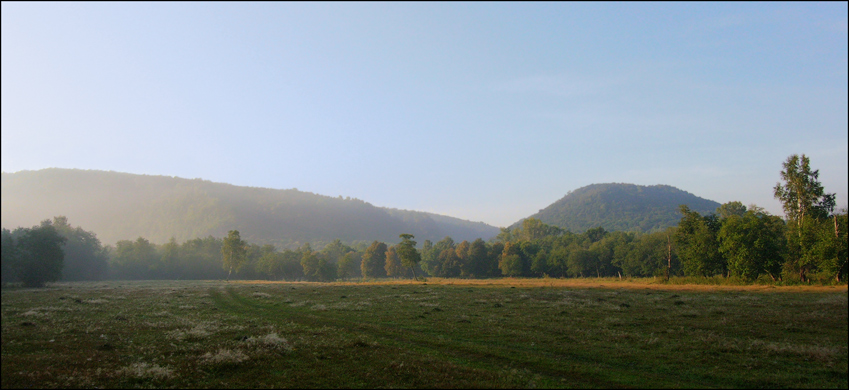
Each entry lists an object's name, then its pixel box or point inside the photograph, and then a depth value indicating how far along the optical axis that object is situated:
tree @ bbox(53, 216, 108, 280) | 91.19
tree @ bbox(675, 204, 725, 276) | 61.19
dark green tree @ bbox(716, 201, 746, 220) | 111.56
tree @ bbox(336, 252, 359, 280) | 134.12
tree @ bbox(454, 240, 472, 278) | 130.38
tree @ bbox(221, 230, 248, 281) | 111.04
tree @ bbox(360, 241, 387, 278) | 138.50
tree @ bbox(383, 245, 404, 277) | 134.62
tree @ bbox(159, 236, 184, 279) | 128.25
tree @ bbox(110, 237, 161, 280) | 122.38
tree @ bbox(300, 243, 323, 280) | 124.56
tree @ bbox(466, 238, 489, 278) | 130.00
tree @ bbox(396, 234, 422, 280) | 102.19
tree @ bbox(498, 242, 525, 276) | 118.94
